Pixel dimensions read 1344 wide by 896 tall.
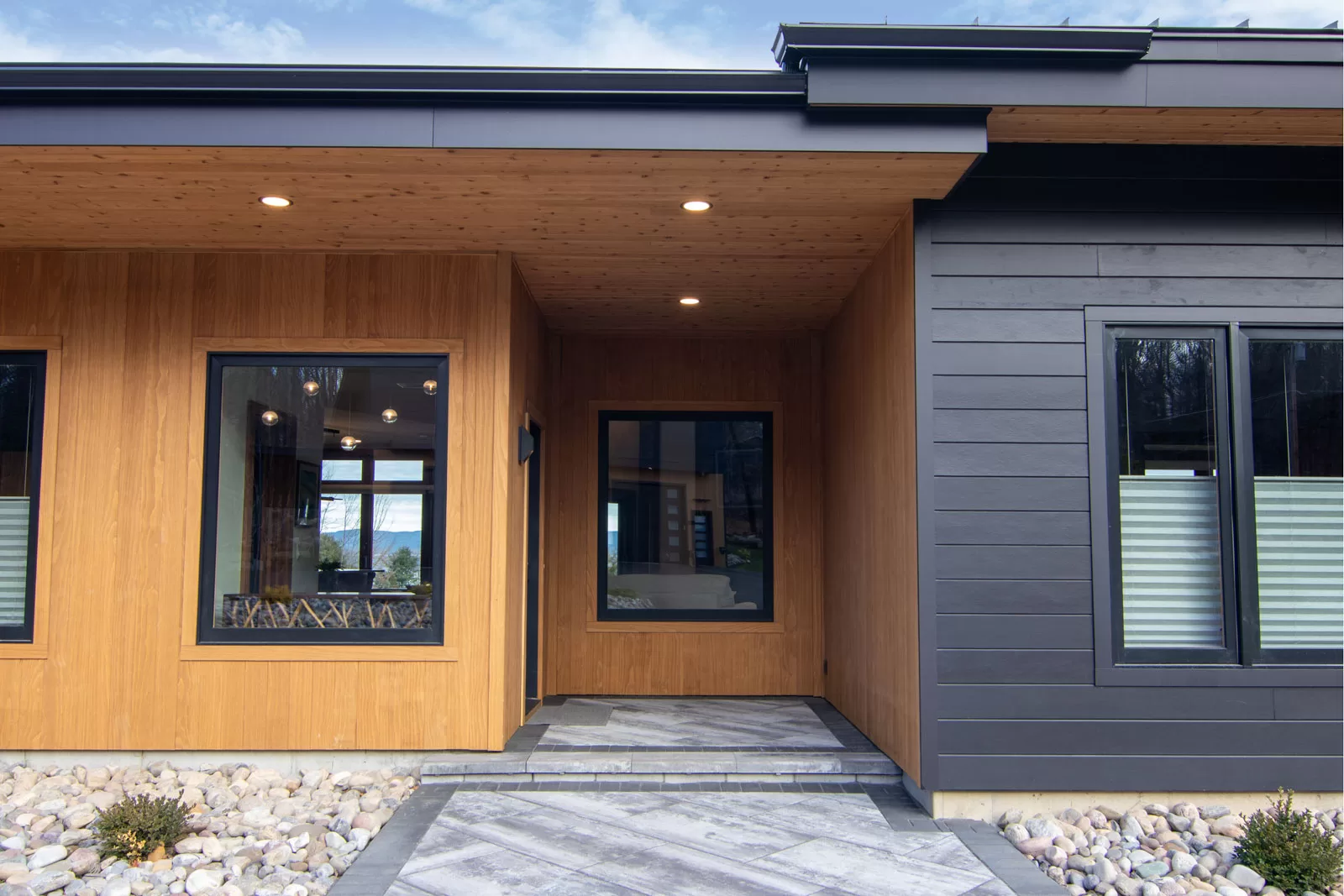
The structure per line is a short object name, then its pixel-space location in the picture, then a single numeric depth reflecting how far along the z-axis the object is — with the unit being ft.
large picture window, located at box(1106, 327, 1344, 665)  13.12
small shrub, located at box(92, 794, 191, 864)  11.19
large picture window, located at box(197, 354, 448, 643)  15.15
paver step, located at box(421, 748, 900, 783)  14.32
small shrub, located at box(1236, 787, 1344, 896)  10.50
